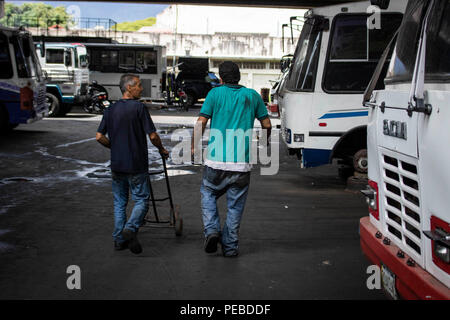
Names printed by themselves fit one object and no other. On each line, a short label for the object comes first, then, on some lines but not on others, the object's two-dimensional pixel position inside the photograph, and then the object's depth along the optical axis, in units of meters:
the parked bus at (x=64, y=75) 22.69
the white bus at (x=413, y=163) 3.21
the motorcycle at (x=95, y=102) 25.14
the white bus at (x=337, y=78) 9.54
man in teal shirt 5.61
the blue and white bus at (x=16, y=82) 15.49
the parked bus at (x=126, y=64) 29.53
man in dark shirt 5.79
